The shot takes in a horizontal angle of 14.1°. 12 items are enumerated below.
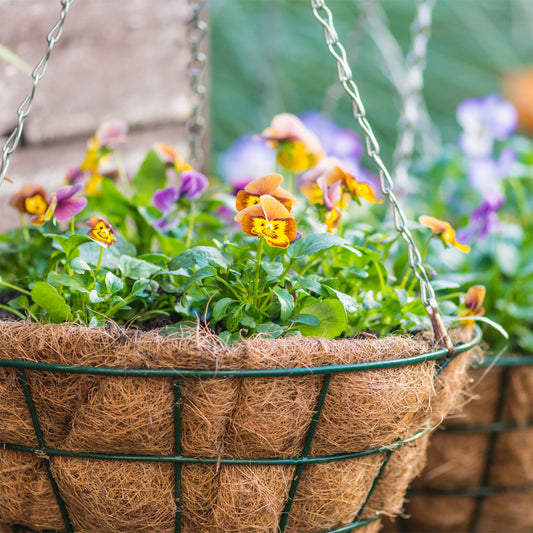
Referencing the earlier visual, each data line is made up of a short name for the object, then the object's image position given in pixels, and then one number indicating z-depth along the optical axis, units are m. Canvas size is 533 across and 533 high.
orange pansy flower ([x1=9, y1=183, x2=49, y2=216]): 1.46
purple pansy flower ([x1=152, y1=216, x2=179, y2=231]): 1.51
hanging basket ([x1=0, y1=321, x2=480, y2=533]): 1.32
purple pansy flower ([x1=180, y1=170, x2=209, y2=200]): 1.48
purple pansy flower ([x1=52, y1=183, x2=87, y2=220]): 1.40
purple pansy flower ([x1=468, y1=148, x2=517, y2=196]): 1.83
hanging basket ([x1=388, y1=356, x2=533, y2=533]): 1.64
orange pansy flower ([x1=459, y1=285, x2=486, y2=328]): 1.44
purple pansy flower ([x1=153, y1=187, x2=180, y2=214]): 1.49
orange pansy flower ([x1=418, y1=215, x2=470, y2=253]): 1.43
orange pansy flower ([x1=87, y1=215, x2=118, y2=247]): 1.38
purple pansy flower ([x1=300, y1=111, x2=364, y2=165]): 2.03
